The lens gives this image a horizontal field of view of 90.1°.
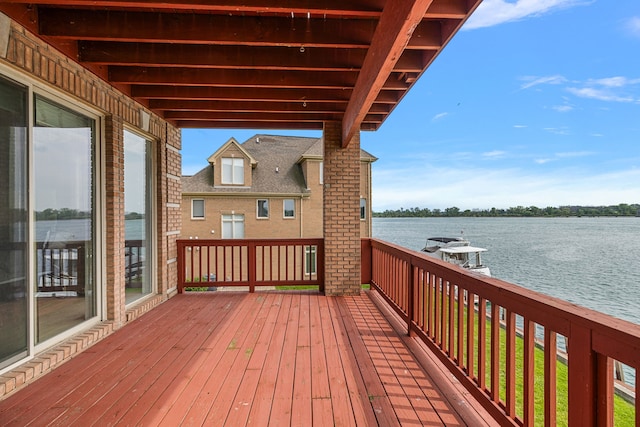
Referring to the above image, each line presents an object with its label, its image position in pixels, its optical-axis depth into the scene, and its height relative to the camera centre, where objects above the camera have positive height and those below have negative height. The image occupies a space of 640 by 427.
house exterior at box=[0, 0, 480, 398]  2.26 +1.06
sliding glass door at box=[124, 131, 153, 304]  3.79 -0.02
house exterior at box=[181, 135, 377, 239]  14.91 +0.82
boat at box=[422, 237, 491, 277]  14.55 -1.93
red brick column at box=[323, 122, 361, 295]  4.77 -0.03
